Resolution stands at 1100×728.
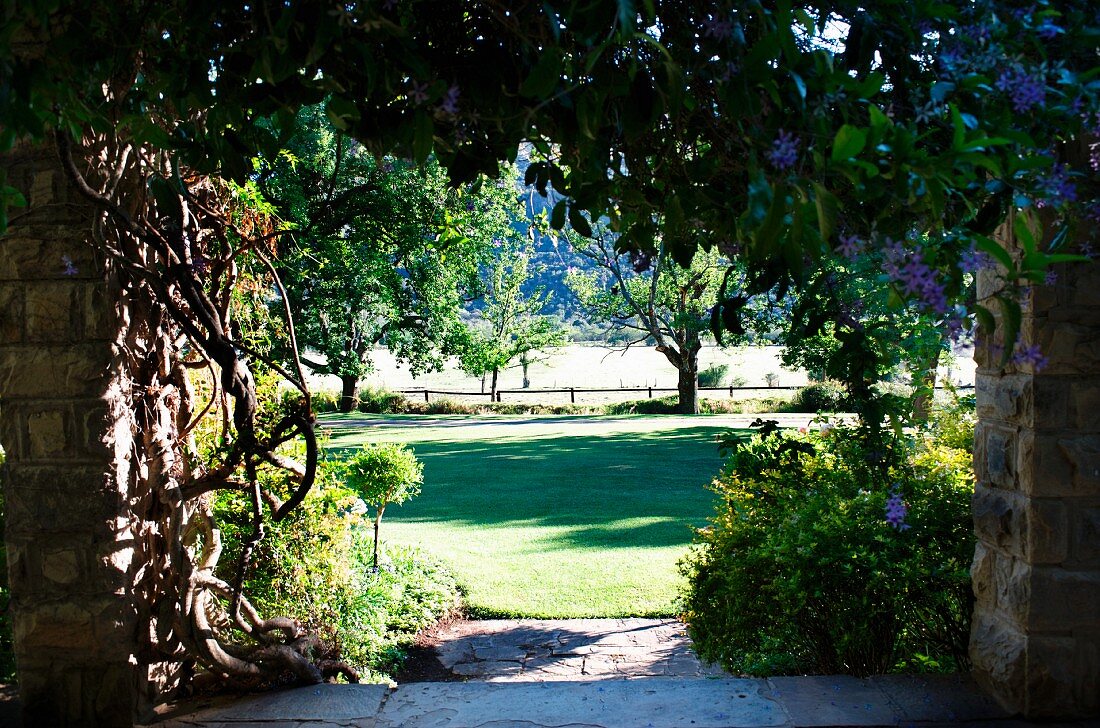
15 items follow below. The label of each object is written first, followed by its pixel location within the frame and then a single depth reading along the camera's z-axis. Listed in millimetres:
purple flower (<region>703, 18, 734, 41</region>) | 1309
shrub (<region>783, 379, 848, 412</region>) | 17750
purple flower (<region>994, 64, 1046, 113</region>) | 1343
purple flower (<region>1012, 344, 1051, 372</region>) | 1484
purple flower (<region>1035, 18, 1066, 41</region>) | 1403
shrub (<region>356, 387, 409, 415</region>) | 21828
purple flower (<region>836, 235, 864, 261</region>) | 1335
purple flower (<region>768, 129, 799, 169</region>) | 1146
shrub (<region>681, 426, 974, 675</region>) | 2830
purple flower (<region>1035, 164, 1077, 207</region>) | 1436
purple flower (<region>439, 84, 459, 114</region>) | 1428
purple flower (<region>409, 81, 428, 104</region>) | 1404
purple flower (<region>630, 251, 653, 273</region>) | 2550
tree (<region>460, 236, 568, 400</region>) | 24453
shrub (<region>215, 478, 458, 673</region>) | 3201
